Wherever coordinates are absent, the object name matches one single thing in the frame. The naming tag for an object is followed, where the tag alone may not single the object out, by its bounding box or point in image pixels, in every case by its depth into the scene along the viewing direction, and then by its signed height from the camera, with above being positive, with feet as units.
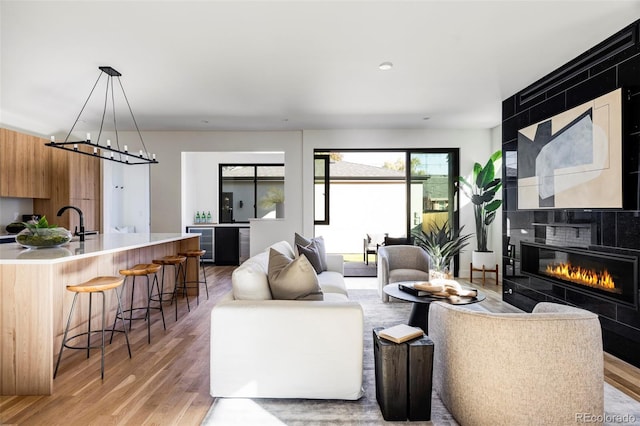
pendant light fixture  11.68 +4.81
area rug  6.32 -3.86
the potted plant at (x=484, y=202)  18.35 +0.50
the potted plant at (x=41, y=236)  9.39 -0.65
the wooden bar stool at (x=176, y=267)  12.66 -2.44
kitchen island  7.33 -2.42
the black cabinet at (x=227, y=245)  24.20 -2.32
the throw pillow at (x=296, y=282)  7.73 -1.60
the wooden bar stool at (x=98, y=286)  8.10 -1.77
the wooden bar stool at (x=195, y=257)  14.90 -2.10
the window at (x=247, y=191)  26.50 +1.66
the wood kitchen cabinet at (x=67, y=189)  18.38 +1.28
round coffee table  8.89 -2.31
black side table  6.24 -3.07
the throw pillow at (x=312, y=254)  12.72 -1.57
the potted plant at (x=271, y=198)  26.50 +1.11
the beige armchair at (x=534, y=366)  5.24 -2.42
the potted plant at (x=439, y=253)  9.85 -1.21
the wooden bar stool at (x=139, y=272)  10.15 -1.79
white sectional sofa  6.75 -2.74
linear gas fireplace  9.10 -1.82
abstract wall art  9.31 +1.71
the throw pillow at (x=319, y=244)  13.58 -1.29
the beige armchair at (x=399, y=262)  14.19 -2.17
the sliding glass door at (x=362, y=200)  32.37 +1.20
